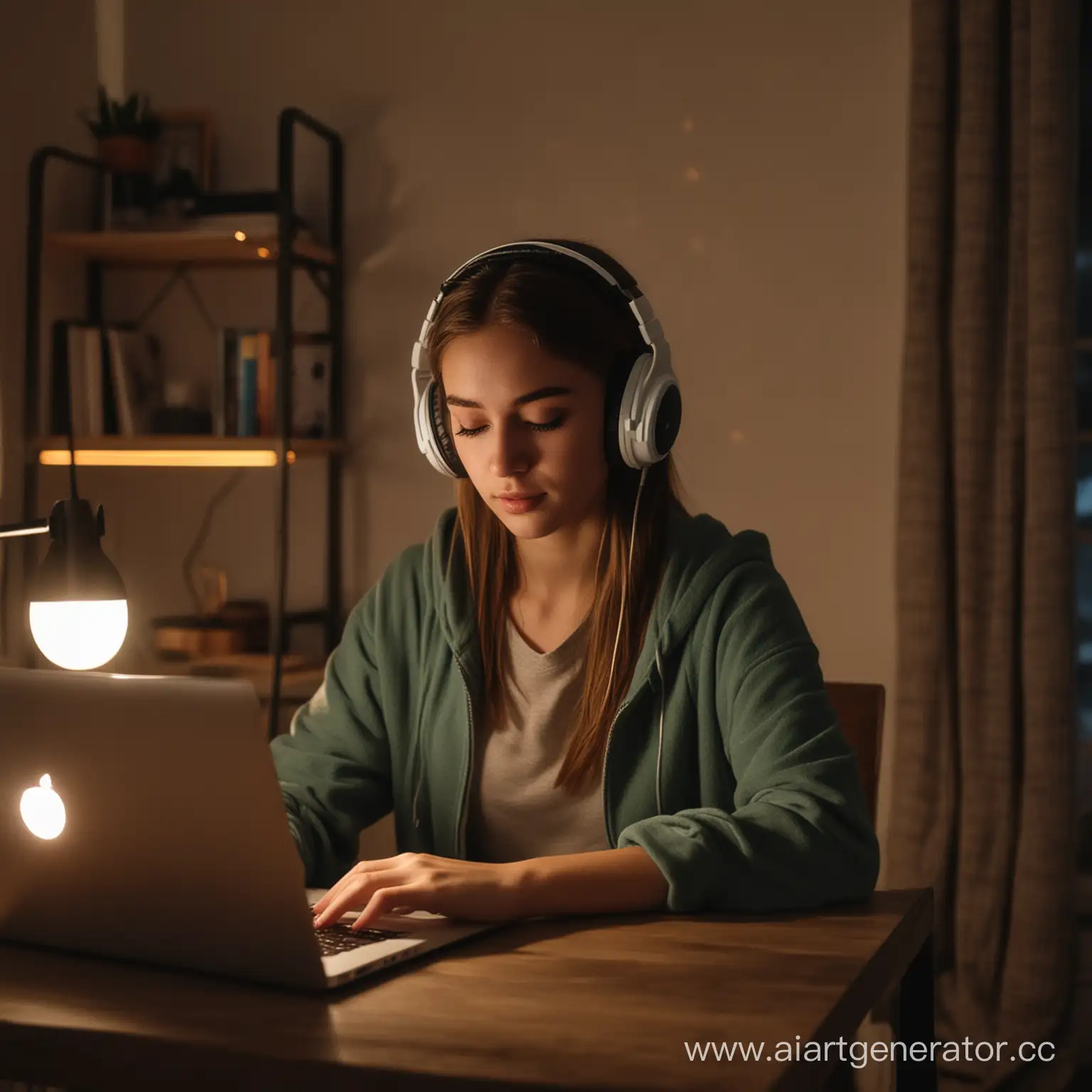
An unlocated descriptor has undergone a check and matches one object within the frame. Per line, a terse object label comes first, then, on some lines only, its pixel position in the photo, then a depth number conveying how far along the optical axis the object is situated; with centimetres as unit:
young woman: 132
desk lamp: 106
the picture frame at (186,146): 313
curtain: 251
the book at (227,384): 299
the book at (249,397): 295
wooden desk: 74
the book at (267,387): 295
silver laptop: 84
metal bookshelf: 282
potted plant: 305
